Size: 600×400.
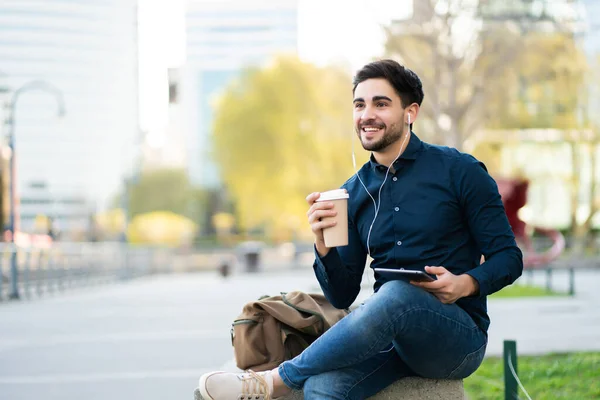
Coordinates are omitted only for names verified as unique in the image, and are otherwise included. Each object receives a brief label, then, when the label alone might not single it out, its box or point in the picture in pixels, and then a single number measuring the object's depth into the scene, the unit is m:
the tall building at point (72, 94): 117.81
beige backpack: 4.01
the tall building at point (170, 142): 165.75
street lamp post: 20.23
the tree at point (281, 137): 36.25
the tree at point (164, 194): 90.94
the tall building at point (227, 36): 158.75
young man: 3.45
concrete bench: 3.79
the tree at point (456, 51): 20.62
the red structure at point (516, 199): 20.45
